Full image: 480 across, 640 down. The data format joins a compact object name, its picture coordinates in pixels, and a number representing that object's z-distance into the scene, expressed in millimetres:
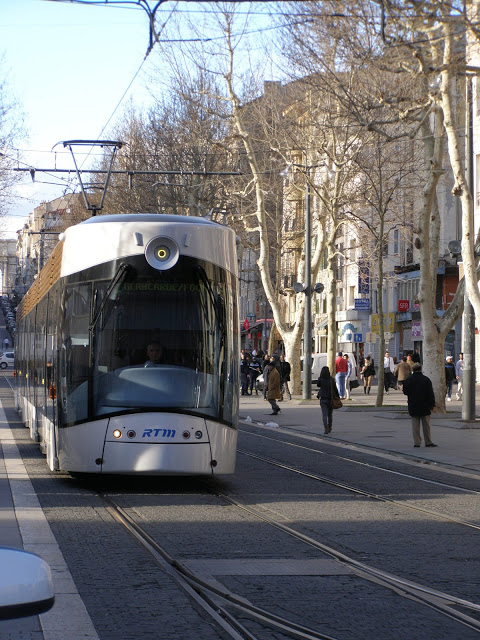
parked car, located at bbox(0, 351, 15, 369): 101625
